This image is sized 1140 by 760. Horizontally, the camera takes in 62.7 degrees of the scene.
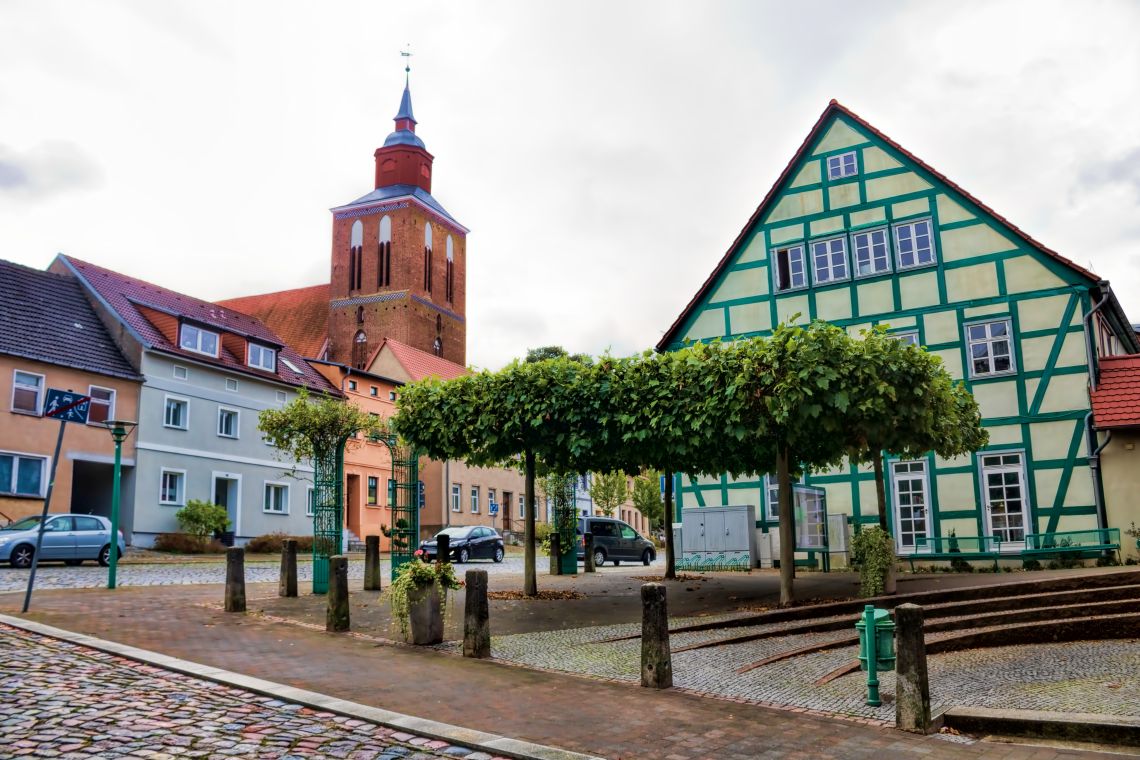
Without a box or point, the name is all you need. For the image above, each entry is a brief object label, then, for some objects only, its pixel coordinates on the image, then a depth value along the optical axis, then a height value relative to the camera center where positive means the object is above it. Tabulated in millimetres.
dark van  32406 -529
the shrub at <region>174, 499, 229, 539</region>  33250 +554
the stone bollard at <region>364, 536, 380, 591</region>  17703 -626
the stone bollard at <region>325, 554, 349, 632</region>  11688 -807
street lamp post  16891 +465
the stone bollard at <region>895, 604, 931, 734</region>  7402 -1210
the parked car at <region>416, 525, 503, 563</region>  31688 -472
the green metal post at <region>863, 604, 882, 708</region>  8188 -1094
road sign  12625 +1773
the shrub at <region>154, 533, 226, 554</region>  31641 -303
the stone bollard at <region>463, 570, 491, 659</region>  10195 -990
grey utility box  25219 -324
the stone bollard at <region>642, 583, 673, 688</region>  8812 -1085
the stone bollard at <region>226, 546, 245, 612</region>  13508 -677
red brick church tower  68562 +19701
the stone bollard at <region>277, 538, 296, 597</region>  15820 -637
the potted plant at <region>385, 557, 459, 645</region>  10938 -827
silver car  22141 -73
